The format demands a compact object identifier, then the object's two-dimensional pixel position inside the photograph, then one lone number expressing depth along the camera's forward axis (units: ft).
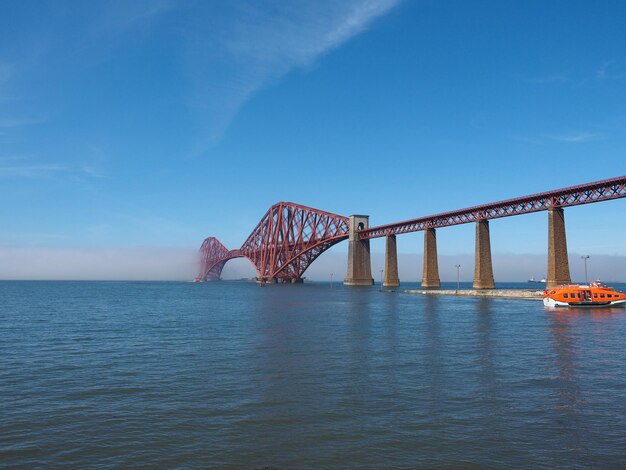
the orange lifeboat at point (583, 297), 179.11
